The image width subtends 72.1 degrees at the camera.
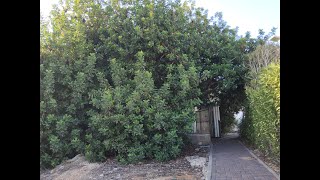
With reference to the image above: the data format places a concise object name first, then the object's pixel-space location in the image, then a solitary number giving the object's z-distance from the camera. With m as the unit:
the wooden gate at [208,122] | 9.13
